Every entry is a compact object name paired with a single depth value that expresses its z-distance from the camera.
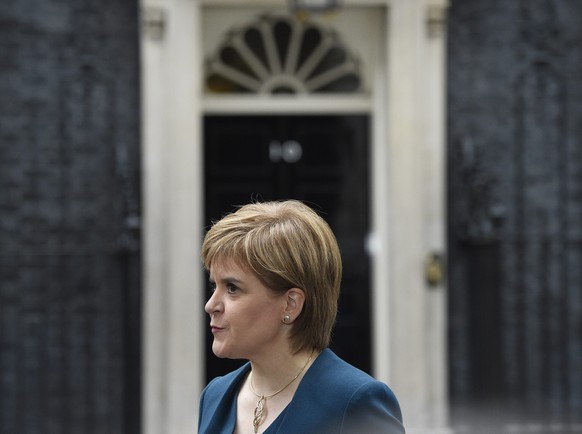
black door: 14.99
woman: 4.37
